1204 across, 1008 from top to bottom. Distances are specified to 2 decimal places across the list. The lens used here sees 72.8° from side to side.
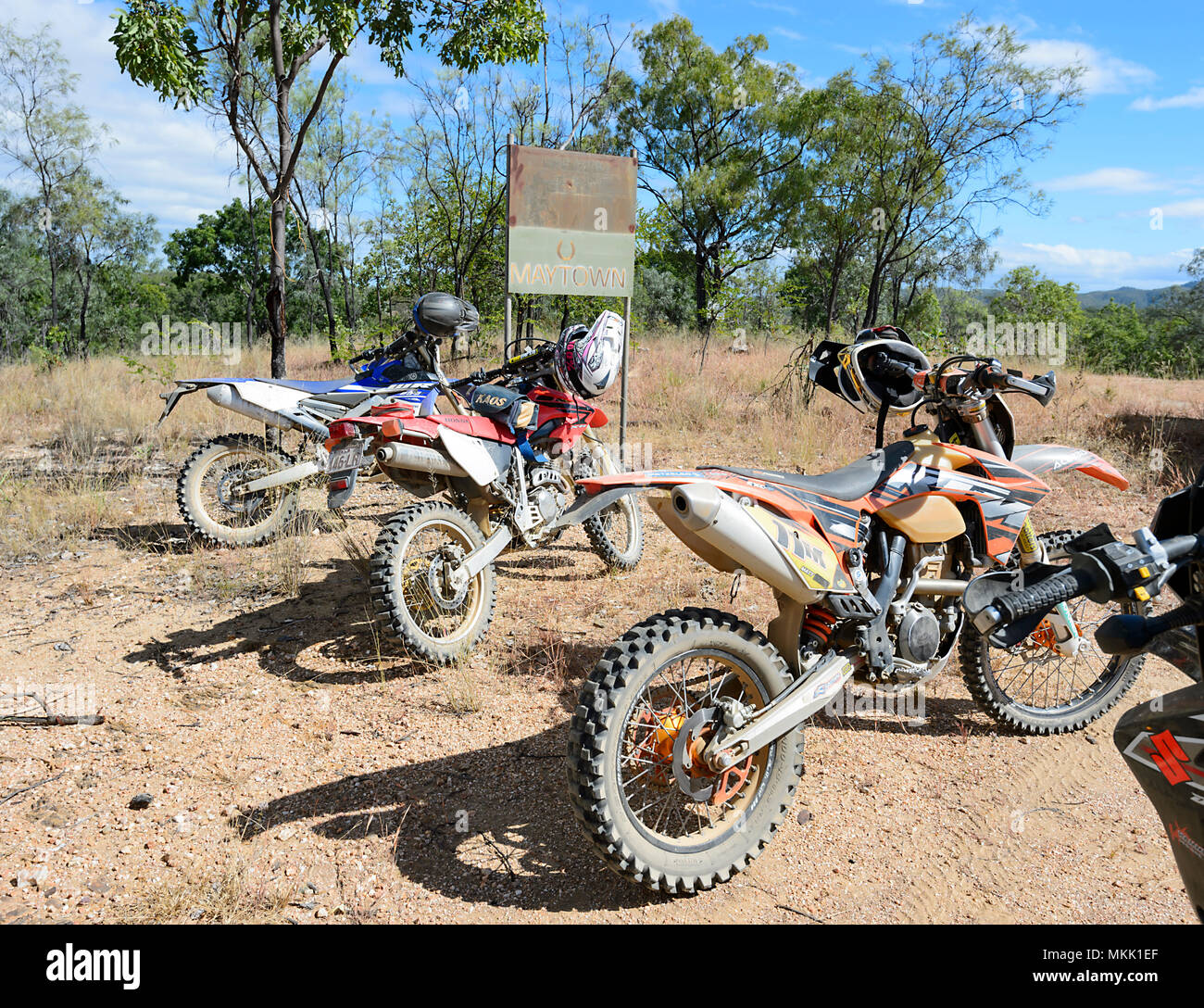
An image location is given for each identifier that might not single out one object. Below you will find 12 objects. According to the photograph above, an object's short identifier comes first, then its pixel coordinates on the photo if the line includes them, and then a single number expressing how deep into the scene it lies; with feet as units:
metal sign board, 23.29
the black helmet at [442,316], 16.78
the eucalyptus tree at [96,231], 77.46
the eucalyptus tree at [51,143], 65.57
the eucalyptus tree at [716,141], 89.92
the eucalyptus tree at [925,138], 43.19
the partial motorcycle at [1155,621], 4.11
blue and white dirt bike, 18.65
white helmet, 15.79
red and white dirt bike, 13.10
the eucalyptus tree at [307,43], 24.27
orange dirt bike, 7.68
